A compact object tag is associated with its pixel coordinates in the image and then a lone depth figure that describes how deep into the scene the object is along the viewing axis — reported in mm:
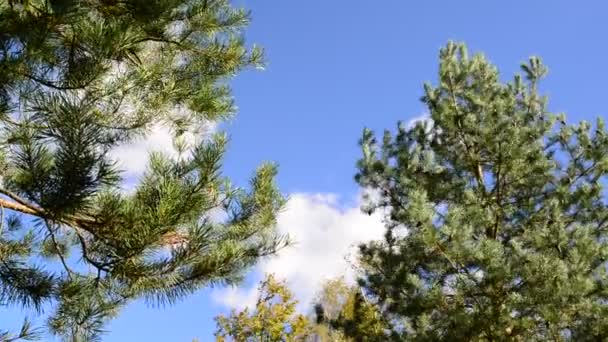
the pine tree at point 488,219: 6207
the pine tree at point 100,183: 3131
